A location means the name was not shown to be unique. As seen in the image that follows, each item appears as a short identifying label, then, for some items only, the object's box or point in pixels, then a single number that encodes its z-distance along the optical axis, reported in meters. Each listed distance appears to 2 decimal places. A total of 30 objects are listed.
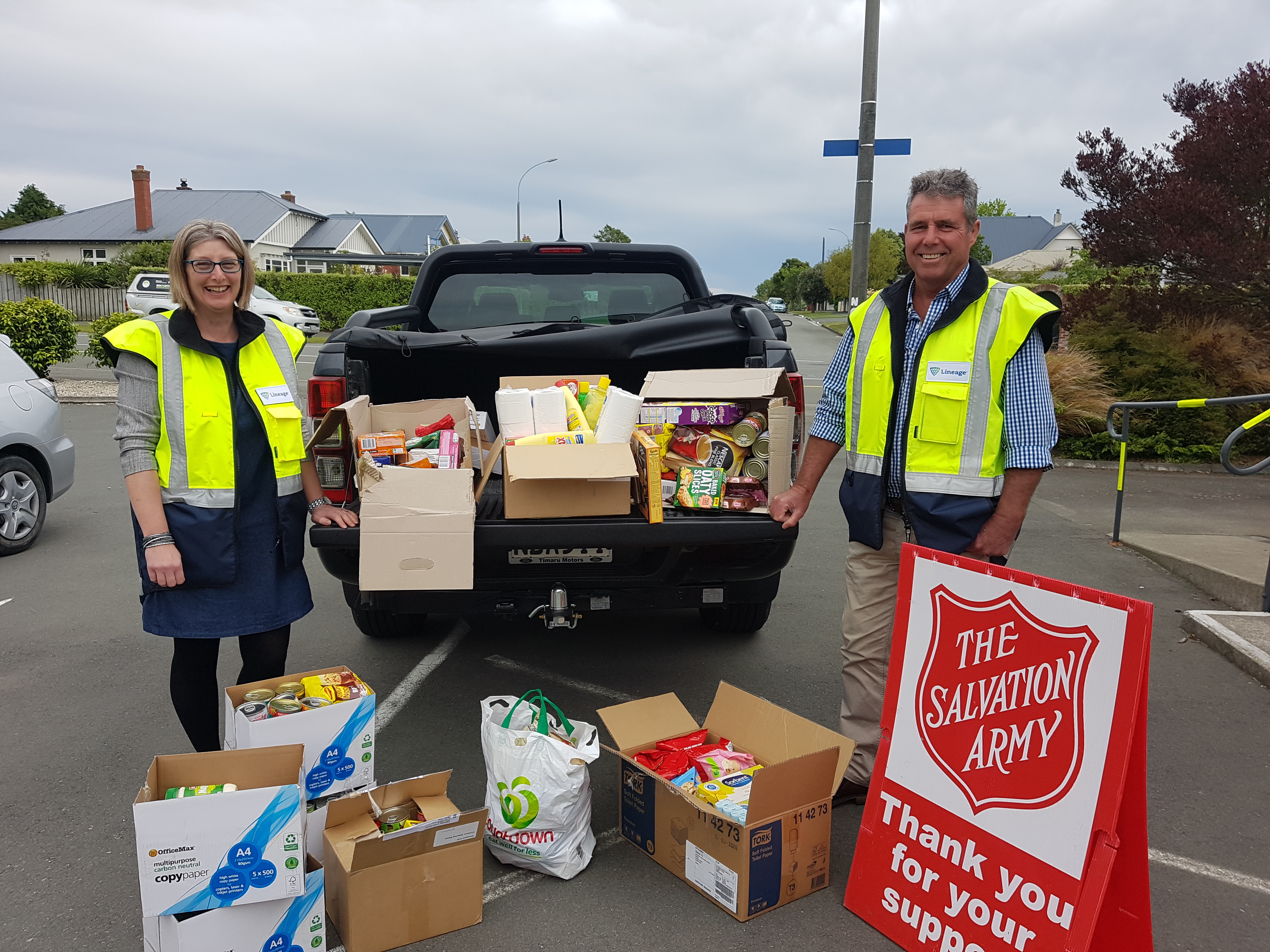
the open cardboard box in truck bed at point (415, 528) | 3.17
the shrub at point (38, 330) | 13.93
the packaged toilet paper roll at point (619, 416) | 3.60
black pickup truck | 3.50
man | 2.85
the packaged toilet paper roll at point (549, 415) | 3.66
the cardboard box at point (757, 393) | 3.53
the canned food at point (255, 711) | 2.81
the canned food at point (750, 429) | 3.71
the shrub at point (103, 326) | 14.88
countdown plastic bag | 2.88
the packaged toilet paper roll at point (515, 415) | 3.64
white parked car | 20.84
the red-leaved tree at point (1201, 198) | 10.91
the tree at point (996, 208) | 95.94
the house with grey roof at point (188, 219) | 51.28
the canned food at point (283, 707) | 2.84
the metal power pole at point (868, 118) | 11.27
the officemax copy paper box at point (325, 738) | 2.78
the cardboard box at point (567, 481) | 3.30
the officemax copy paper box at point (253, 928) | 2.32
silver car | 6.52
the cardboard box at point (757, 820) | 2.72
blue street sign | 11.05
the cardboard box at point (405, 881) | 2.55
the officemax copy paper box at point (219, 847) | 2.26
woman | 2.84
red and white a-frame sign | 2.22
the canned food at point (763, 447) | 3.70
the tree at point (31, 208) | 83.69
